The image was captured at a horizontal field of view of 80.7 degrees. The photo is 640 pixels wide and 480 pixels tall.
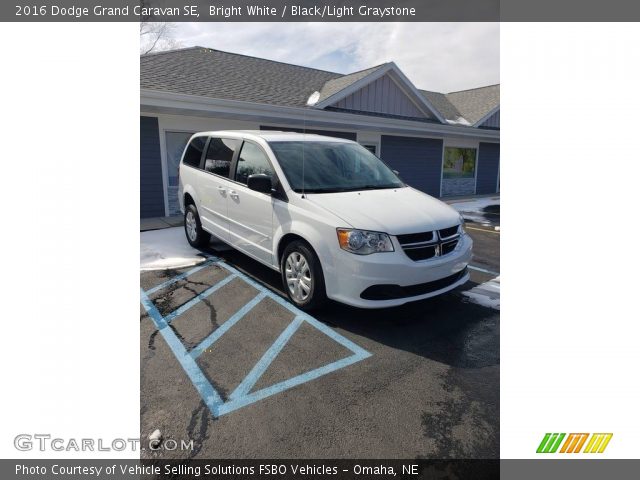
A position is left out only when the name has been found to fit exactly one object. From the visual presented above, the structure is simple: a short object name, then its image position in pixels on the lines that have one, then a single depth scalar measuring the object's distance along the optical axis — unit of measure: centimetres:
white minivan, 345
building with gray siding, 898
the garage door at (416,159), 1369
